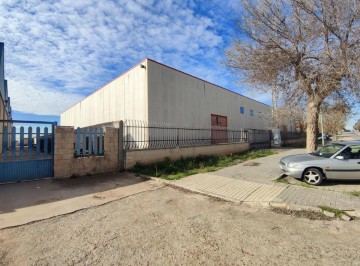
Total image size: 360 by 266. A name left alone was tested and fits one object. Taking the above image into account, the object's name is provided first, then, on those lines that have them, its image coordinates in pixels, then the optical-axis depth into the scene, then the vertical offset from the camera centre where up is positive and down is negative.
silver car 6.67 -0.96
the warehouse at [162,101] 12.19 +2.49
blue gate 6.64 -0.54
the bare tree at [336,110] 11.12 +1.35
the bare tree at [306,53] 9.09 +3.88
